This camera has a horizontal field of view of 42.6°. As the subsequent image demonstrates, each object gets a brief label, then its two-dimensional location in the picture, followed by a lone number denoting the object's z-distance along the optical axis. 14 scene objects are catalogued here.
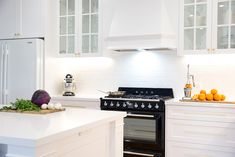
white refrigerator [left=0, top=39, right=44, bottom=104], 4.37
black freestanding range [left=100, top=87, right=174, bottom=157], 3.73
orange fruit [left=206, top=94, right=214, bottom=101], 3.70
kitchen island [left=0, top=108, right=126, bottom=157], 1.47
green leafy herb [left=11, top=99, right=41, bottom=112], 2.46
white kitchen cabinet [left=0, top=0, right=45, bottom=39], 4.50
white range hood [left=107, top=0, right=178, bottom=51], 3.98
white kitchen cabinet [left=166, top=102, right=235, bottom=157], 3.44
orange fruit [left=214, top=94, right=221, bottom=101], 3.68
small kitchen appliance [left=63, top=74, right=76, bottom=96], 4.69
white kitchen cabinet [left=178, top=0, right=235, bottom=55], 3.74
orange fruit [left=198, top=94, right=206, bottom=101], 3.71
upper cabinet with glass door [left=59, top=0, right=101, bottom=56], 4.50
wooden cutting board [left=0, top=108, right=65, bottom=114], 2.34
